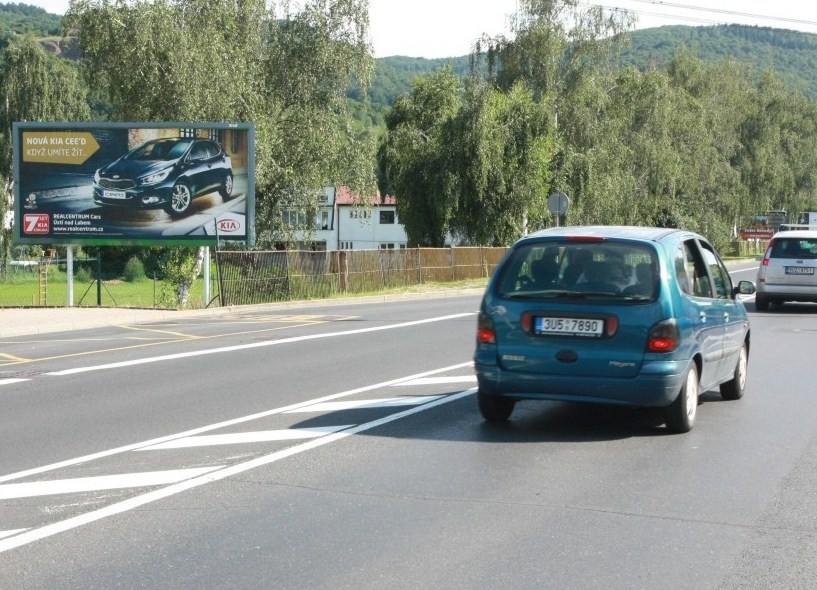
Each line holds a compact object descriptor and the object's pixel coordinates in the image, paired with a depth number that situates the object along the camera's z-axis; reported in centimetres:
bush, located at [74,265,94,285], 7294
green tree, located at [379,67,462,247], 5019
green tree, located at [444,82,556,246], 4891
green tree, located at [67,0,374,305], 3697
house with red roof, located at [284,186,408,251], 10906
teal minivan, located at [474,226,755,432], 889
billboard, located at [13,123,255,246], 2820
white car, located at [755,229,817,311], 2498
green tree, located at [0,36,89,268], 6925
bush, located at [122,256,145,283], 7981
